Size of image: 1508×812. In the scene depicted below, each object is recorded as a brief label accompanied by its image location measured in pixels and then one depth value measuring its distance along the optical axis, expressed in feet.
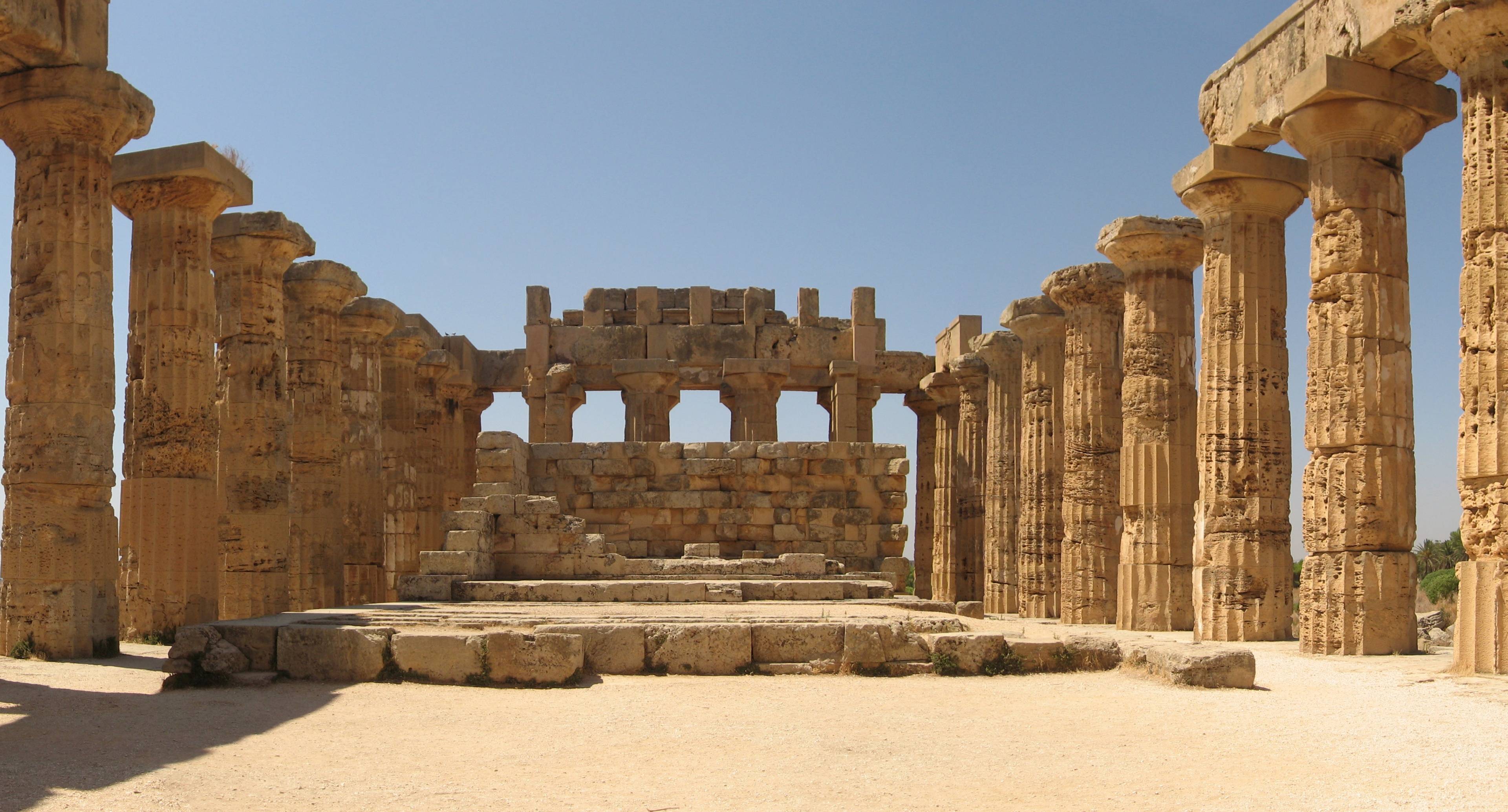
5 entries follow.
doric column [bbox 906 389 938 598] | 96.27
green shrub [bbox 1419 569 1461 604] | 84.53
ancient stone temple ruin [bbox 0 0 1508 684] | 35.60
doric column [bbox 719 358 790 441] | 88.99
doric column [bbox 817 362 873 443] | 91.50
